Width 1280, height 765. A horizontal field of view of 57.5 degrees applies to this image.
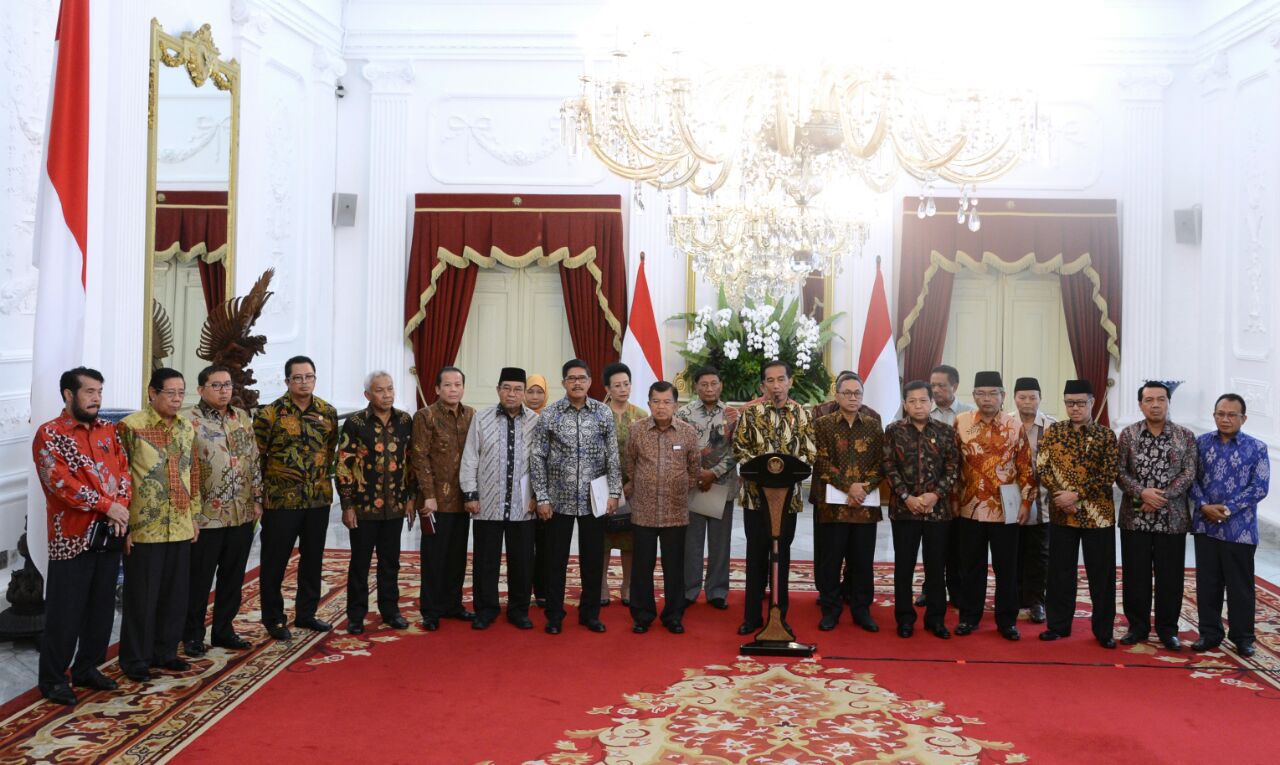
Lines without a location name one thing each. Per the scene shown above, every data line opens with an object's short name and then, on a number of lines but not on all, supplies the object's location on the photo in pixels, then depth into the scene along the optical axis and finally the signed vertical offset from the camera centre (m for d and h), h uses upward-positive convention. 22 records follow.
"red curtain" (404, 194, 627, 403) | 10.47 +1.29
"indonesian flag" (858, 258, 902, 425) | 9.38 +0.27
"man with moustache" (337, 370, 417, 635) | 5.68 -0.48
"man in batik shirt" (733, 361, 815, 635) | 5.81 -0.26
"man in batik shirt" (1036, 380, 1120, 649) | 5.60 -0.52
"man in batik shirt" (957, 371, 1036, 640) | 5.73 -0.49
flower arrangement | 9.62 +0.41
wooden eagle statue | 6.86 +0.28
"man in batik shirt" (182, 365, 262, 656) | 5.13 -0.52
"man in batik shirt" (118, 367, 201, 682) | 4.77 -0.58
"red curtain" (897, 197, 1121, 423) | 10.23 +1.25
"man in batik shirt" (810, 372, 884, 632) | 5.84 -0.47
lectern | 5.45 -0.46
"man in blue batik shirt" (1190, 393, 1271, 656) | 5.44 -0.56
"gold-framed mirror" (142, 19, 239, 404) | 7.22 +1.27
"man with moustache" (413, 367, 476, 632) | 5.83 -0.50
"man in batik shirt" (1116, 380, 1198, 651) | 5.51 -0.52
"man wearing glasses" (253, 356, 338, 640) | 5.48 -0.42
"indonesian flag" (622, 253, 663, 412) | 9.79 +0.39
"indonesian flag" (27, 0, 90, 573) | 5.11 +0.74
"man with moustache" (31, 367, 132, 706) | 4.43 -0.48
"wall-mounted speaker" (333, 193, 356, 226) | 10.53 +1.63
